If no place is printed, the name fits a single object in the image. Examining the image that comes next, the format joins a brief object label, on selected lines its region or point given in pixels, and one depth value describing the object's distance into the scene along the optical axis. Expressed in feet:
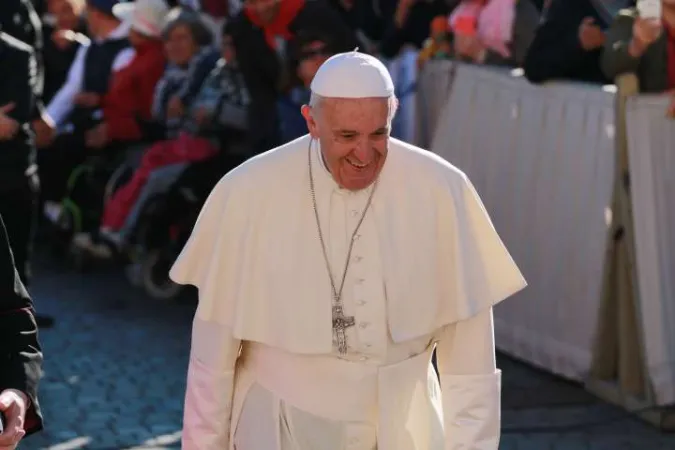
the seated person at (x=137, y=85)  74.43
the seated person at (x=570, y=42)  55.36
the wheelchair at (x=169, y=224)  66.49
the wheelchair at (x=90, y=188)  74.23
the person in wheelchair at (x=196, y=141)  65.72
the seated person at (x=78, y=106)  76.48
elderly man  30.04
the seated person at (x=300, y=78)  60.54
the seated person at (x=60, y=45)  82.84
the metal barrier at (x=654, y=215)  50.60
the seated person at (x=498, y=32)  61.67
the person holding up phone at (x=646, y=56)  50.78
